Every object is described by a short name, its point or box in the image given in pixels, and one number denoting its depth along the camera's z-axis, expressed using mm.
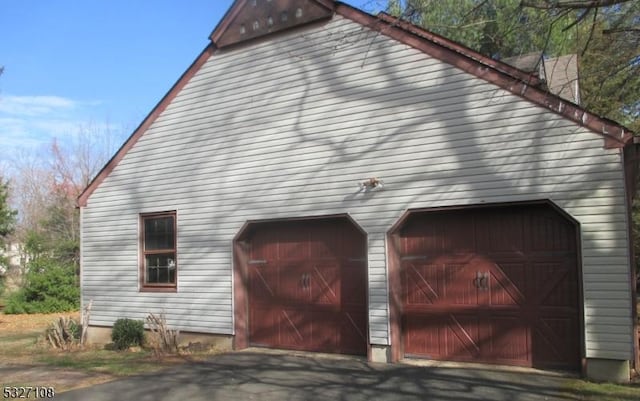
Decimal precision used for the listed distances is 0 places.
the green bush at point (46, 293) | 22375
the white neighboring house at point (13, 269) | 24756
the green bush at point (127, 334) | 12664
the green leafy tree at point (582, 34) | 7301
